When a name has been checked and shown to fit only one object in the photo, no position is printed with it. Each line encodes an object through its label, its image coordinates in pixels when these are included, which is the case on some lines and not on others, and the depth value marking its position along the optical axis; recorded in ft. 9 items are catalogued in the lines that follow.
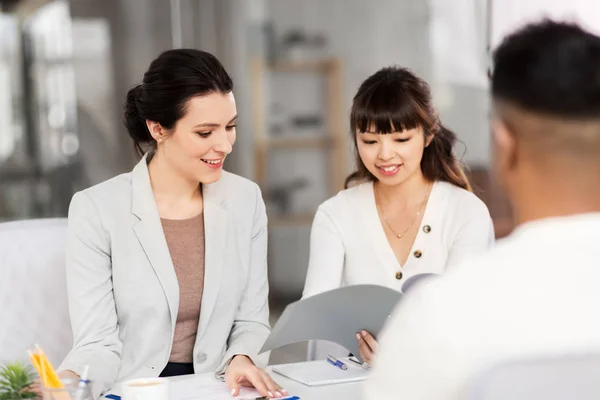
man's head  4.81
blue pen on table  7.28
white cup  6.40
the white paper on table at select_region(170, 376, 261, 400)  6.86
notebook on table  7.05
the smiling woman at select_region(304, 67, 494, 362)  8.14
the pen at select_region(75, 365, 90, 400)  6.14
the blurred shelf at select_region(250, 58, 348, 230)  13.71
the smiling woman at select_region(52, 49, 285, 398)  7.76
